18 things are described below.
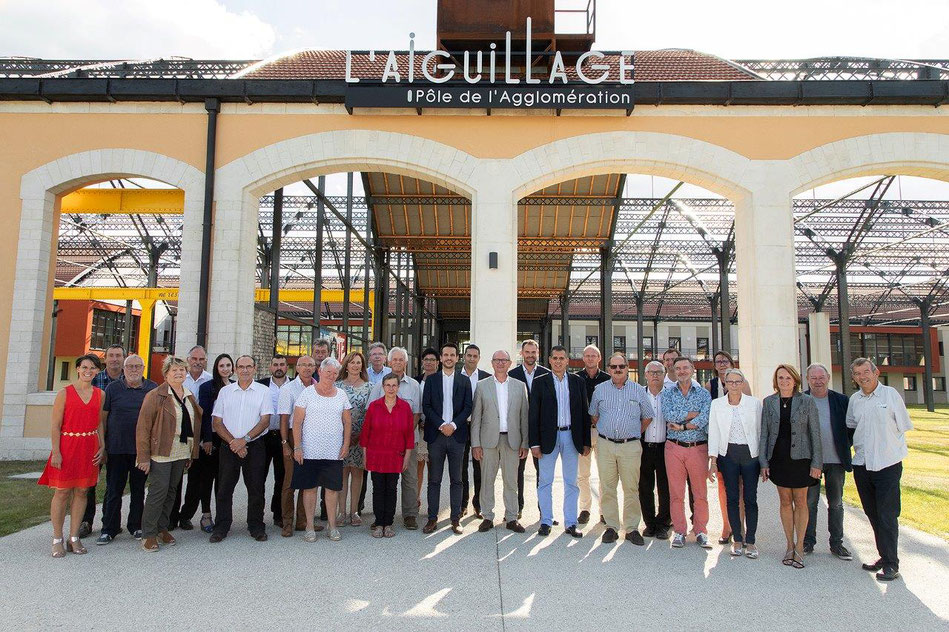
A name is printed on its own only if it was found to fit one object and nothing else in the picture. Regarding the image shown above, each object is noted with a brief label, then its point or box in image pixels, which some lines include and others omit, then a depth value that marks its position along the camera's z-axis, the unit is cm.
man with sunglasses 585
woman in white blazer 534
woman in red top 583
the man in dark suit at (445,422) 616
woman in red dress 507
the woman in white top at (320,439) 566
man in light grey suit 617
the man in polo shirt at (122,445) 555
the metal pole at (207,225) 970
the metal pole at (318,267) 1383
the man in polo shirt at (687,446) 563
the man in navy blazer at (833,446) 529
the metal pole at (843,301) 2131
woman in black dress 507
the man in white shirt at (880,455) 485
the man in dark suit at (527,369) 661
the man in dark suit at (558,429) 602
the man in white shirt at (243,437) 564
